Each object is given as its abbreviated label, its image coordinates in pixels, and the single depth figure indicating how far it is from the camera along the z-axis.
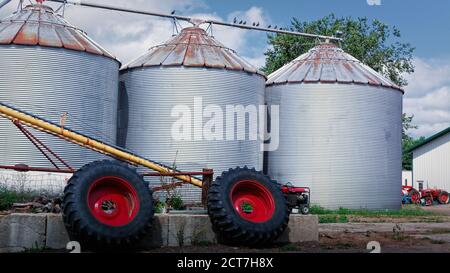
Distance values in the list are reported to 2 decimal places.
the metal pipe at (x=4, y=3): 26.77
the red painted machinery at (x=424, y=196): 43.53
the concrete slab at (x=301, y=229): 12.98
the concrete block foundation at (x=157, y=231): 11.15
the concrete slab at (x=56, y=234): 11.21
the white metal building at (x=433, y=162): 49.47
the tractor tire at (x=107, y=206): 10.62
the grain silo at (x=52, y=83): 22.48
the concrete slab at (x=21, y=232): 11.10
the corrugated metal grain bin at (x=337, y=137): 29.27
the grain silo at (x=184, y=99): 25.72
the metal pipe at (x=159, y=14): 31.02
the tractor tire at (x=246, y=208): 11.72
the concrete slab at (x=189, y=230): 12.12
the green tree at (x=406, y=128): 59.97
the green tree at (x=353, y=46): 55.28
